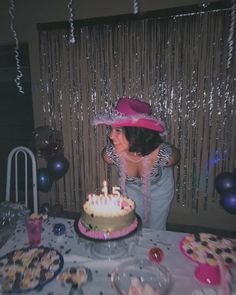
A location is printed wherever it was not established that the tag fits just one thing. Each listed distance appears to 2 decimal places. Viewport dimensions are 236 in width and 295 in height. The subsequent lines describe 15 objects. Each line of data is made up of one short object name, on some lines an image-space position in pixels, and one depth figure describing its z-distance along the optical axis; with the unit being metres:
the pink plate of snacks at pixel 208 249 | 1.59
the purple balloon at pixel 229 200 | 3.04
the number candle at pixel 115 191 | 2.02
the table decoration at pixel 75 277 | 1.42
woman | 2.25
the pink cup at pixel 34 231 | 1.82
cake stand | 1.64
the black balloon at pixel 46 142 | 3.92
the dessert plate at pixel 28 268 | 1.42
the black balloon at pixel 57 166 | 3.96
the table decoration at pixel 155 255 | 1.63
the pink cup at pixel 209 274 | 1.45
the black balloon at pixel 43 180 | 3.85
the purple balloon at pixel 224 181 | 3.23
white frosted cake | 1.69
